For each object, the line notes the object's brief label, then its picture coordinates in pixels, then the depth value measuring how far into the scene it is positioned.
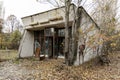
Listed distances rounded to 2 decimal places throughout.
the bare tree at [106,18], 5.48
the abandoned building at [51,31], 5.89
